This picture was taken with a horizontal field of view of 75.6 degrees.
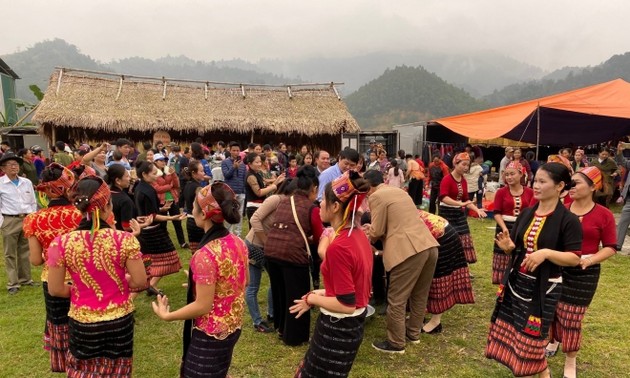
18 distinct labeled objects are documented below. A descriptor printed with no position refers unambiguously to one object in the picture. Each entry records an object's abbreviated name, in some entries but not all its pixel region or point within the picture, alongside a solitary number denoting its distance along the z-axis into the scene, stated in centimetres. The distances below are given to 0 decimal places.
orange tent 1059
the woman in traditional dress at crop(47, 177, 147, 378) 238
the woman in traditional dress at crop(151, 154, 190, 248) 574
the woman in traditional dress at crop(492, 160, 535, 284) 466
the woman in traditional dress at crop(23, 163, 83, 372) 312
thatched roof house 1502
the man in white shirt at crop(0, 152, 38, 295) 540
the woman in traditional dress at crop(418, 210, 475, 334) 427
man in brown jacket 375
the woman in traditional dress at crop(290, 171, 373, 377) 234
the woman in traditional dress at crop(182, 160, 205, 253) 531
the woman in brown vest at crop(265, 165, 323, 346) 392
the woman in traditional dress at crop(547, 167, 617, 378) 338
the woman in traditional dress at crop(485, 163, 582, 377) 280
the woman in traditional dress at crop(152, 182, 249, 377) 225
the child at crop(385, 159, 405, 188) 995
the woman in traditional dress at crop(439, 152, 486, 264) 533
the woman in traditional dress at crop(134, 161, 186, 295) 480
